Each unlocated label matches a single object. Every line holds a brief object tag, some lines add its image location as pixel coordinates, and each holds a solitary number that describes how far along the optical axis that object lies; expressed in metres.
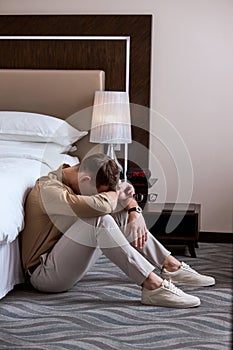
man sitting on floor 2.83
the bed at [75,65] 4.43
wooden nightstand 3.91
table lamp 4.18
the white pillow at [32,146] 3.86
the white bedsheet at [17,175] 2.77
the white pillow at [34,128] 4.07
